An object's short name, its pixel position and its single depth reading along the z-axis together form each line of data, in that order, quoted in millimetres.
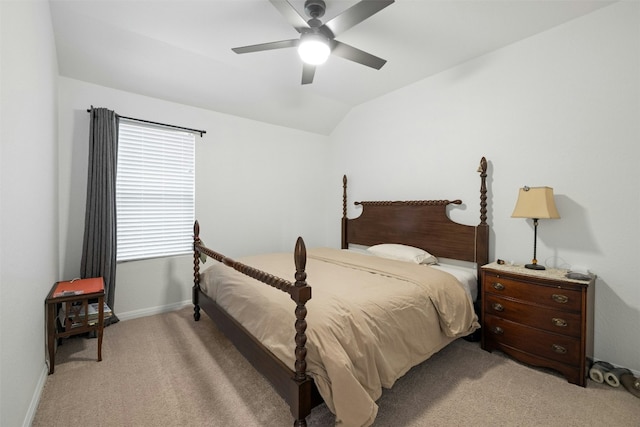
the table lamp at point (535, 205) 2357
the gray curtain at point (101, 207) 2889
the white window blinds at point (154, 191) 3273
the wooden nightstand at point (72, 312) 2195
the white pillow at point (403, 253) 3184
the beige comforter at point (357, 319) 1481
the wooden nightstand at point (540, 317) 2064
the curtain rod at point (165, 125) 3198
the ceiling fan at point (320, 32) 1848
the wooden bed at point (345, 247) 1528
